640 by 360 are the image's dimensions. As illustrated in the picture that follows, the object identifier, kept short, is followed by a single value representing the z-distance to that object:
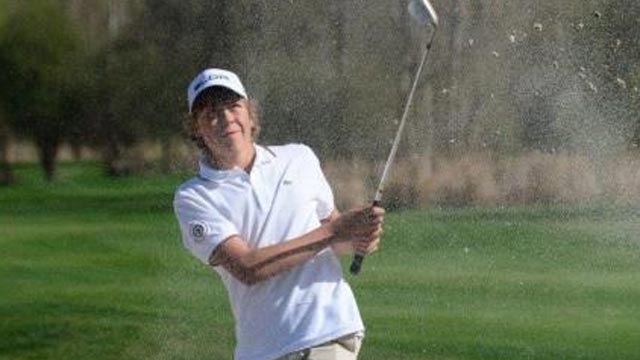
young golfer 8.60
